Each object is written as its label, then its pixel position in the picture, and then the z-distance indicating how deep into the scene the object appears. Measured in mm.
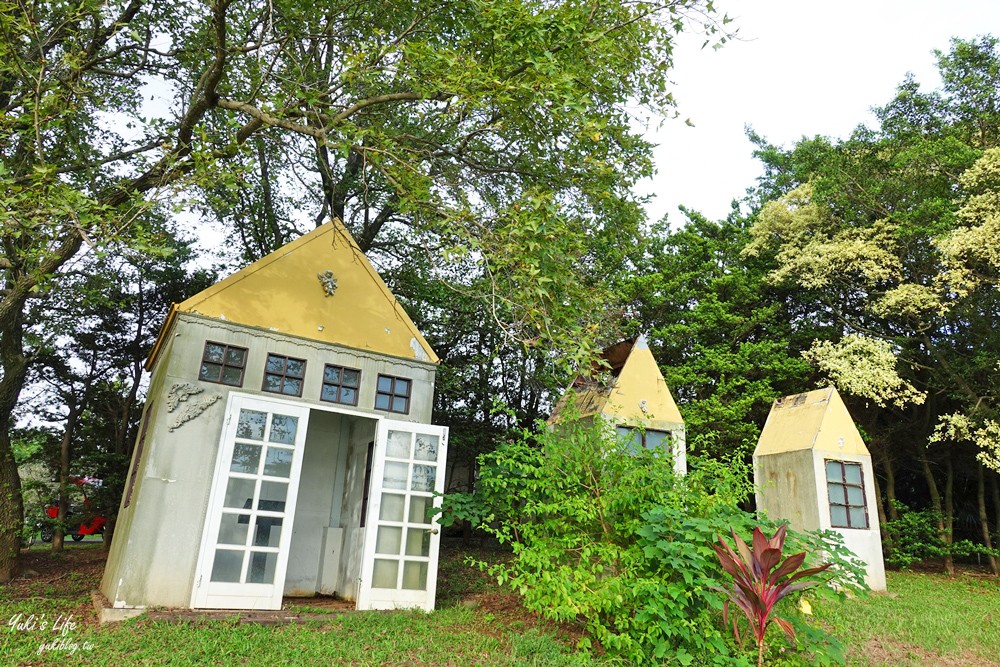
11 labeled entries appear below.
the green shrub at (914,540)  14438
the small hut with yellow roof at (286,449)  7023
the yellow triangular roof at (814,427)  12383
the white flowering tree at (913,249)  13281
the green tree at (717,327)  15695
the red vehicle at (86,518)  13883
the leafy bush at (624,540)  5449
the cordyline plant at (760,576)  5062
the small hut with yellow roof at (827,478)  11914
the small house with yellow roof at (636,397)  10734
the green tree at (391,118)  6793
